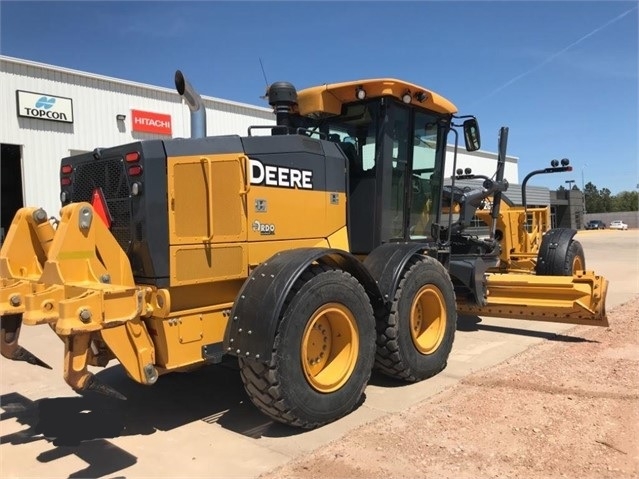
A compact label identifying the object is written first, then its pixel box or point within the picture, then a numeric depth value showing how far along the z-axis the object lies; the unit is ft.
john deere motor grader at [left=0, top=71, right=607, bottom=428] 11.80
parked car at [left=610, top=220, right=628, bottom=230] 194.21
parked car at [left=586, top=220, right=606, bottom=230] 199.46
